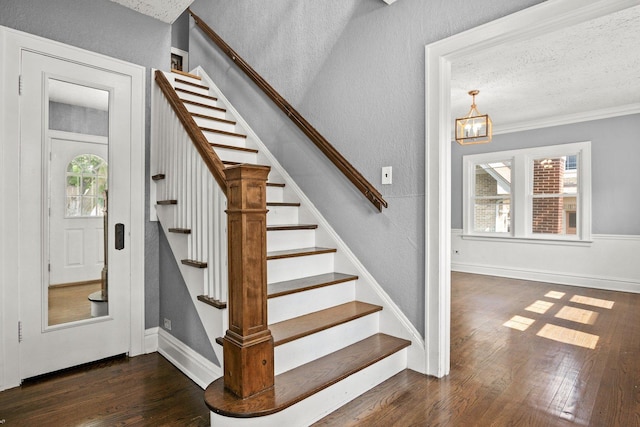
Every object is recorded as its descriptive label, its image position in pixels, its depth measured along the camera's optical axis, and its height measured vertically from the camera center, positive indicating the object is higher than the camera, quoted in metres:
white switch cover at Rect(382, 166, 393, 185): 2.58 +0.27
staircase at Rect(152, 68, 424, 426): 1.81 -0.57
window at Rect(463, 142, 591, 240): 5.50 +0.35
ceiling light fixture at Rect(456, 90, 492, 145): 4.14 +0.99
